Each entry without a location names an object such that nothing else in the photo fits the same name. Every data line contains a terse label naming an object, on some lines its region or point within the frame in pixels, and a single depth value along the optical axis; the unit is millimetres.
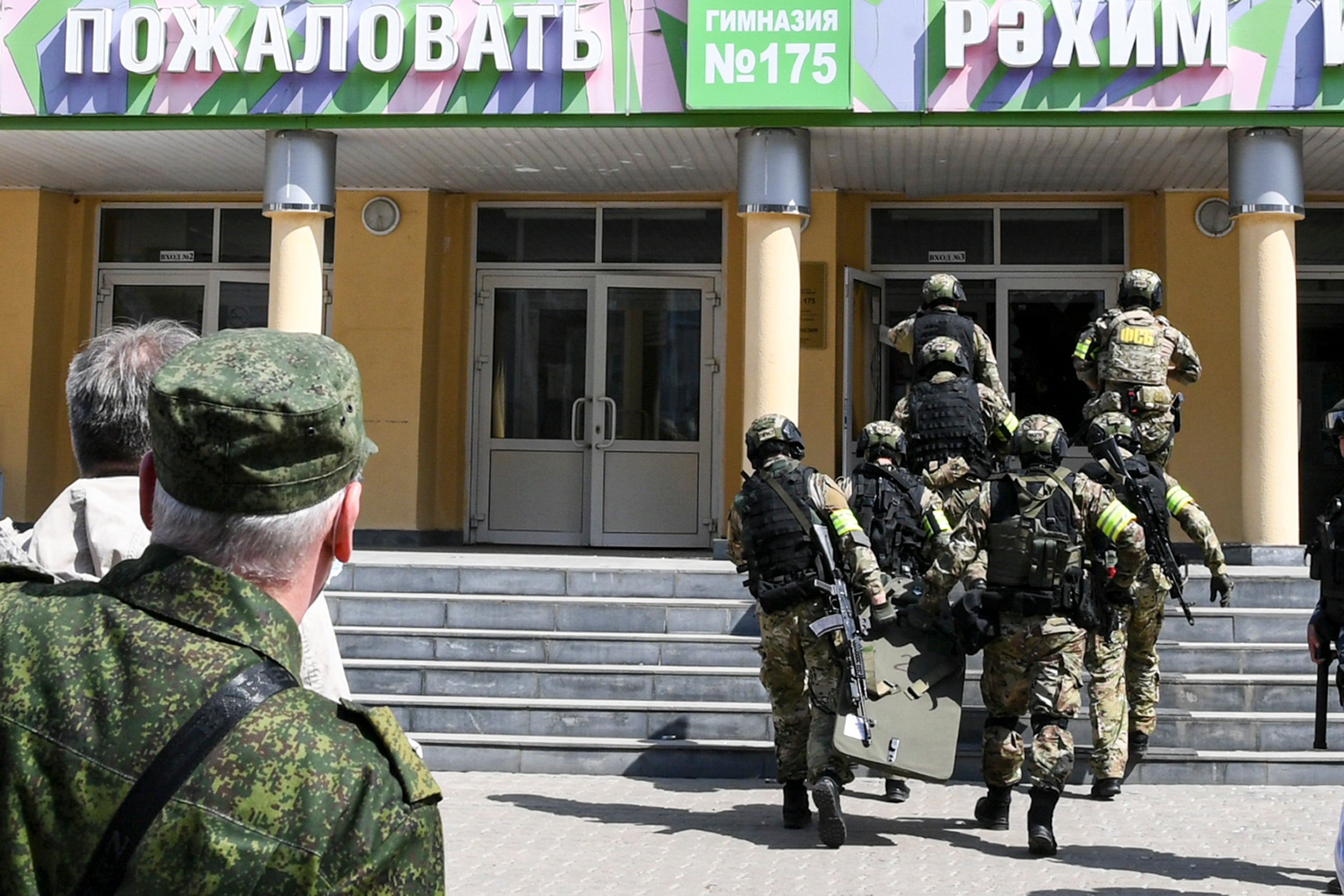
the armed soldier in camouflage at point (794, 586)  6492
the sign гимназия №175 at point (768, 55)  9445
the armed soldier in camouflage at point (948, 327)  8578
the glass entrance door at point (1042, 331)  12117
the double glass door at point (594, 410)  12367
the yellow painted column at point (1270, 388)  9570
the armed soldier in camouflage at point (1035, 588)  6281
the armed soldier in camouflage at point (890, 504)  7688
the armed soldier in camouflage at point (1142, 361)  8742
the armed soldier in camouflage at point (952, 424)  8312
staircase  7680
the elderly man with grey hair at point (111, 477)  2682
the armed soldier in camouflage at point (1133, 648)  6977
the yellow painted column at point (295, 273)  9992
